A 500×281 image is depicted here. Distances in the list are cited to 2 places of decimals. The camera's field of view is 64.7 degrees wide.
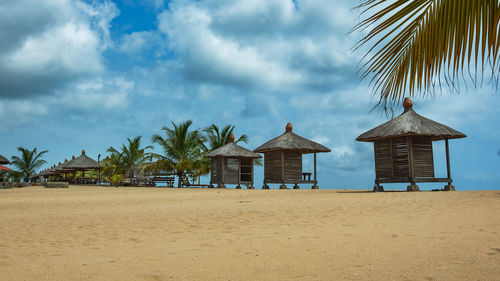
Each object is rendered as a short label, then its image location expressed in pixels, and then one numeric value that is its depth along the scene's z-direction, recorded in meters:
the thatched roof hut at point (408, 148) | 14.99
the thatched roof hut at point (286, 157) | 21.22
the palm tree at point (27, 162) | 40.81
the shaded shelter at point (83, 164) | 35.66
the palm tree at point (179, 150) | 29.71
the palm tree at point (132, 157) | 34.12
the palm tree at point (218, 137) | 31.23
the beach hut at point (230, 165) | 23.81
